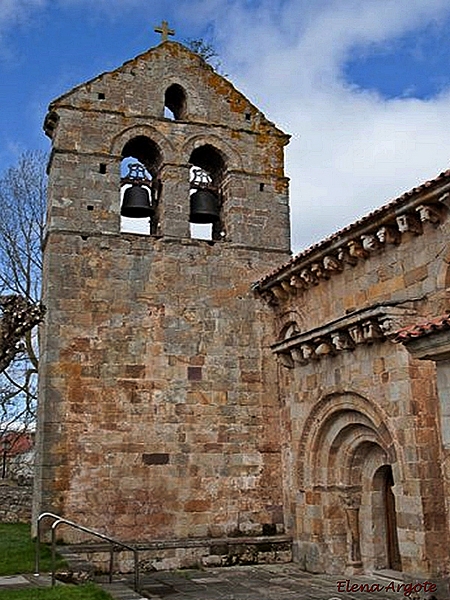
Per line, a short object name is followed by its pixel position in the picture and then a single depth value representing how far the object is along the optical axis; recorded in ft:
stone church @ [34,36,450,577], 30.07
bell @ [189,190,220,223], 41.34
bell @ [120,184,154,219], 39.86
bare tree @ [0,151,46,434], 53.62
